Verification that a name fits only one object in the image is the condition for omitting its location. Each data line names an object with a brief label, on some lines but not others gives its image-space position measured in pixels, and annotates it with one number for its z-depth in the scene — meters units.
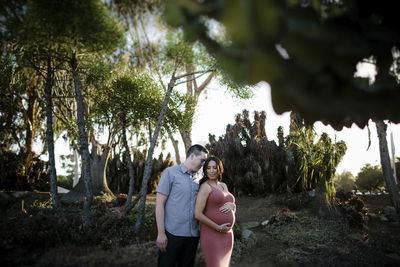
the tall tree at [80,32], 4.32
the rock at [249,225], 7.22
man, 2.91
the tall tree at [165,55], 5.86
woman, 3.12
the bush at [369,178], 14.56
